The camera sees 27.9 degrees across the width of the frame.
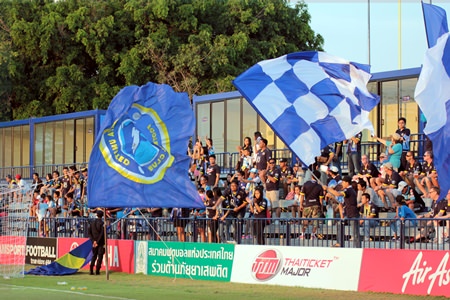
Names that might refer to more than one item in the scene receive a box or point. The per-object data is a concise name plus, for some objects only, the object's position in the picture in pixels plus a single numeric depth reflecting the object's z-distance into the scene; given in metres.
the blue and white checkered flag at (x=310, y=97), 18.11
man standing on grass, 25.88
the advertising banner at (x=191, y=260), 22.66
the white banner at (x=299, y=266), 19.50
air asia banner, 17.36
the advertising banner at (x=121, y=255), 26.02
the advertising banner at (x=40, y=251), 29.59
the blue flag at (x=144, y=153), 21.89
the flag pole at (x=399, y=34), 47.12
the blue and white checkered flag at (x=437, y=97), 13.82
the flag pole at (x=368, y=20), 48.09
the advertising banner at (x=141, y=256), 25.34
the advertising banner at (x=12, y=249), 26.78
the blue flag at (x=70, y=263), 26.16
